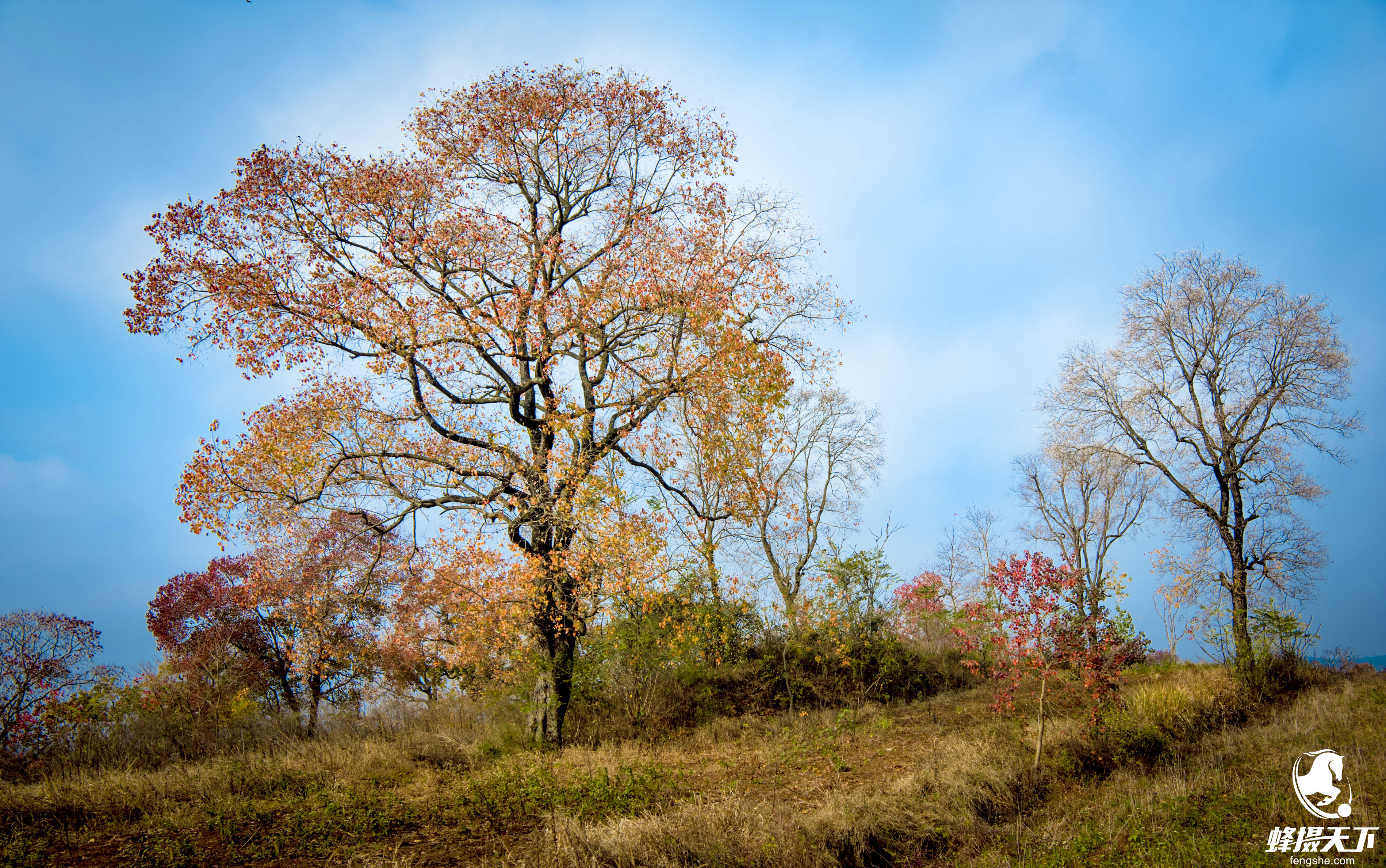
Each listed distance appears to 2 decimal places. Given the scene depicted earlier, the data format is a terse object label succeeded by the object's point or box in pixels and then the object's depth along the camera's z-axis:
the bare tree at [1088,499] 23.22
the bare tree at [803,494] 20.22
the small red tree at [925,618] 18.14
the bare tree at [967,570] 24.62
